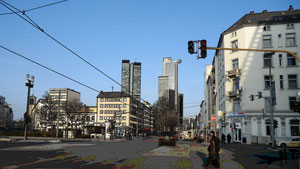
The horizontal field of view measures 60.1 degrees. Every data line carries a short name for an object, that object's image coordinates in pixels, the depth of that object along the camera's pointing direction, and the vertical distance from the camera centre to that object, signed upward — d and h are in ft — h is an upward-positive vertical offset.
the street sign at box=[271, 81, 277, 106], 84.95 +7.42
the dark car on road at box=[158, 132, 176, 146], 97.31 -8.65
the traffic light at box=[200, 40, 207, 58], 45.55 +11.60
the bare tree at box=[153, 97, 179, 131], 261.03 +2.07
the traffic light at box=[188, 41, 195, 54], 45.39 +12.06
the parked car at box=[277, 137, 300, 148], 98.22 -9.85
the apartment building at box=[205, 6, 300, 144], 125.70 +20.64
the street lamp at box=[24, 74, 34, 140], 104.22 +12.79
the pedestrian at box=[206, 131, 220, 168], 38.32 -5.12
